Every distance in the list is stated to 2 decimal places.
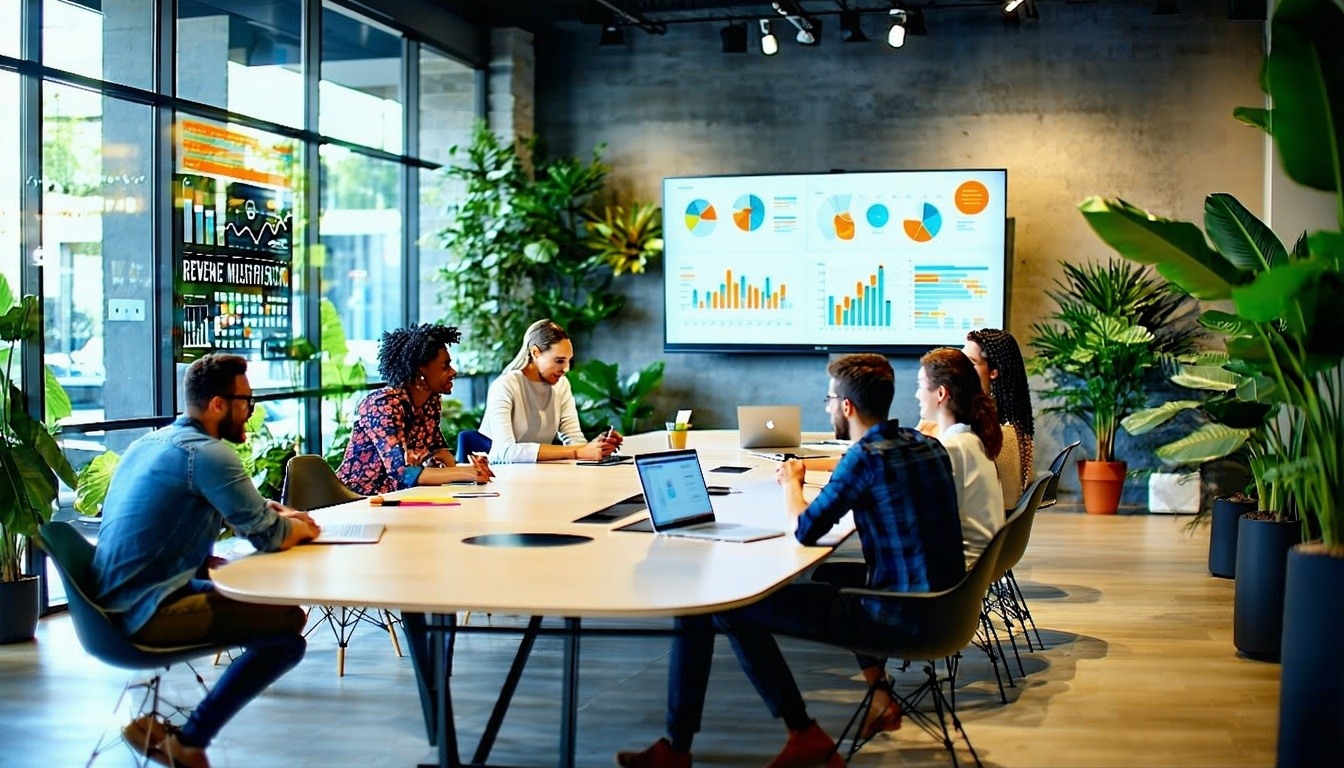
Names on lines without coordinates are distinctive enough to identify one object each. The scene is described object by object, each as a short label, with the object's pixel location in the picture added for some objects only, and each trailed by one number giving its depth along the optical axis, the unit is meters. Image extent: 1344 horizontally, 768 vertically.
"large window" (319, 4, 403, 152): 8.94
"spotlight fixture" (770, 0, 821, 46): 9.38
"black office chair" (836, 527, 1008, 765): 3.76
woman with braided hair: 5.94
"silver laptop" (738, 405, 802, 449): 6.58
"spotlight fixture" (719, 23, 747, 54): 10.23
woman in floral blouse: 5.47
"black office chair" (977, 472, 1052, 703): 4.46
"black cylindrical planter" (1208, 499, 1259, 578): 7.22
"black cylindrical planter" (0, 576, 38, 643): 5.80
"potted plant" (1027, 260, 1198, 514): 9.52
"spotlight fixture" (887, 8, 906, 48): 9.64
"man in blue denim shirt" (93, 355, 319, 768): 3.76
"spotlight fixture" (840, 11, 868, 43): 9.90
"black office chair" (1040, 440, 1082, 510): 5.46
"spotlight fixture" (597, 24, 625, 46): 10.22
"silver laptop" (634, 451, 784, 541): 3.99
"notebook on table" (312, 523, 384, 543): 3.87
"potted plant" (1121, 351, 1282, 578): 6.27
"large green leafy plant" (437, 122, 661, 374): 9.99
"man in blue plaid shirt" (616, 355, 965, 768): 3.76
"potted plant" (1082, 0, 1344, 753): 4.00
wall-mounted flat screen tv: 10.00
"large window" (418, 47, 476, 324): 10.27
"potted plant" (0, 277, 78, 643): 5.65
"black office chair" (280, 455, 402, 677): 5.16
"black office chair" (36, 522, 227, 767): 3.63
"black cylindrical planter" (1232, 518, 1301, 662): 5.51
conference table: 3.09
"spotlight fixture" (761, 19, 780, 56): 9.93
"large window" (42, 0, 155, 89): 6.50
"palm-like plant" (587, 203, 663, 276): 10.53
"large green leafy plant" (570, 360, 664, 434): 10.38
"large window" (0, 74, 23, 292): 6.22
